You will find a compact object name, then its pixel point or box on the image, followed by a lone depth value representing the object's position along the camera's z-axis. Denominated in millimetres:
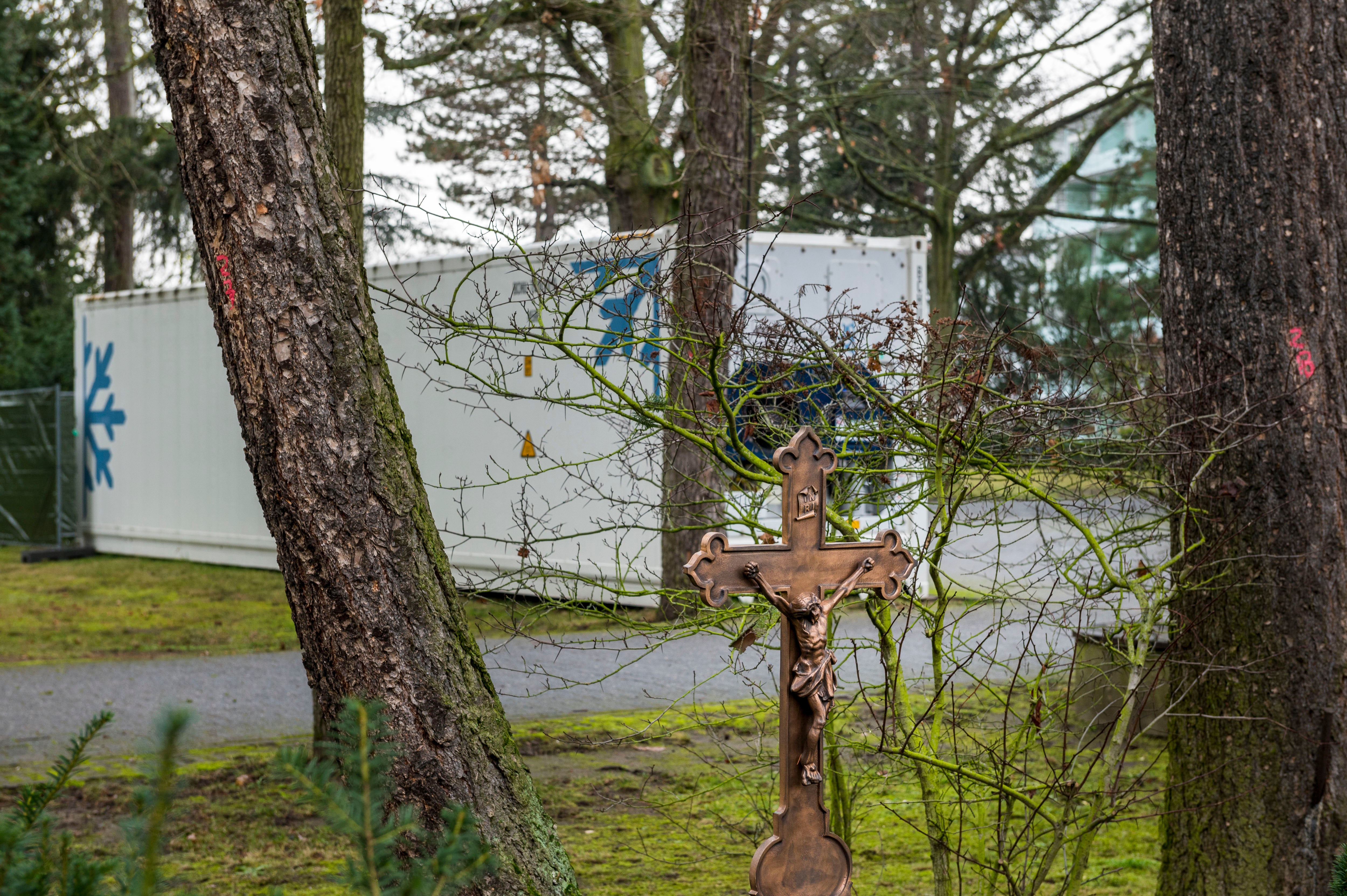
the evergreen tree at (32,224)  23641
